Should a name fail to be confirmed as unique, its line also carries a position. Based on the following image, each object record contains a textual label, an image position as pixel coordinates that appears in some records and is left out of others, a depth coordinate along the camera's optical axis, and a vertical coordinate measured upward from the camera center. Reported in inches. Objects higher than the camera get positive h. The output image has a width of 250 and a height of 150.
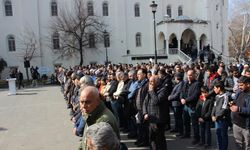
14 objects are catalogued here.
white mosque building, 1252.6 +170.7
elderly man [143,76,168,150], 201.4 -48.8
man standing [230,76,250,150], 176.3 -46.7
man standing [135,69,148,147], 227.0 -48.1
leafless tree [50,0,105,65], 1219.3 +171.2
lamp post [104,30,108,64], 1260.0 +107.3
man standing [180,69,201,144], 246.3 -43.5
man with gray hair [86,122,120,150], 69.4 -24.2
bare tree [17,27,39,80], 1239.5 +100.6
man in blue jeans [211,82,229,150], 204.1 -51.7
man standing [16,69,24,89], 899.3 -66.7
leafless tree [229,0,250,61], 1562.9 +259.9
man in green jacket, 100.6 -22.1
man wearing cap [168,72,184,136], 267.3 -56.7
